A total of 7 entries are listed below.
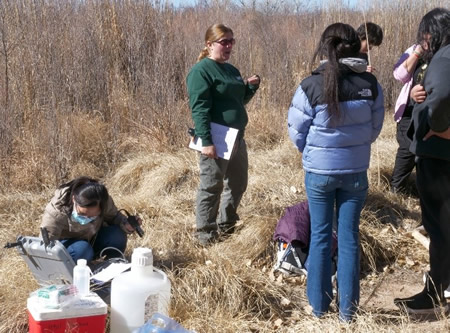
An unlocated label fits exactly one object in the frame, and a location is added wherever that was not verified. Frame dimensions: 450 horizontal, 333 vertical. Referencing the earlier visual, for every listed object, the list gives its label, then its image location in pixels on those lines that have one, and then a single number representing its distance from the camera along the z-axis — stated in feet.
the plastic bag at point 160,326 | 8.82
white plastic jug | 9.76
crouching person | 11.46
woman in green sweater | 13.64
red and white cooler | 9.02
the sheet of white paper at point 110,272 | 10.95
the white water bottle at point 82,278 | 9.78
